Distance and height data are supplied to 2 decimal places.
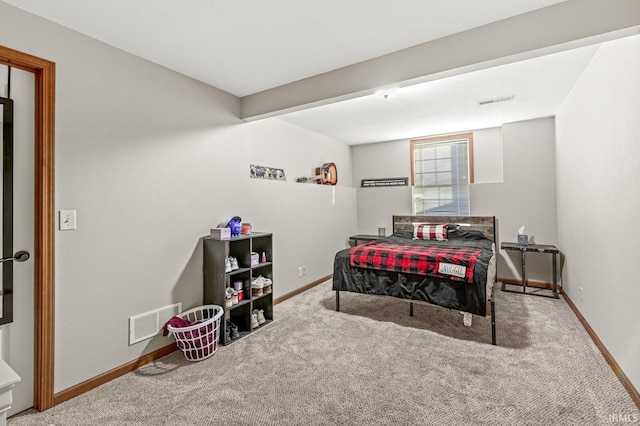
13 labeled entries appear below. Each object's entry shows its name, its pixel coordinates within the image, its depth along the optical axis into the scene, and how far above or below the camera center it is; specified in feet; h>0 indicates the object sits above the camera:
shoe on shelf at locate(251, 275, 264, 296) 9.87 -2.35
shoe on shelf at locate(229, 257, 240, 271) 9.32 -1.47
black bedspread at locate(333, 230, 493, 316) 8.58 -2.29
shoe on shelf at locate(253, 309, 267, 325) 10.08 -3.37
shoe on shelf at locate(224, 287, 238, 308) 8.87 -2.44
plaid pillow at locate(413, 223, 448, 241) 14.37 -0.88
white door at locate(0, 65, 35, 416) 5.86 -0.31
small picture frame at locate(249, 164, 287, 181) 11.45 +1.77
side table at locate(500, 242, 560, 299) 12.30 -1.59
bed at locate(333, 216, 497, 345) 8.66 -1.88
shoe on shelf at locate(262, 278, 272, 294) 10.19 -2.35
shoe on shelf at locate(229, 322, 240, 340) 9.07 -3.52
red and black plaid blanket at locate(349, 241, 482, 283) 8.88 -1.47
